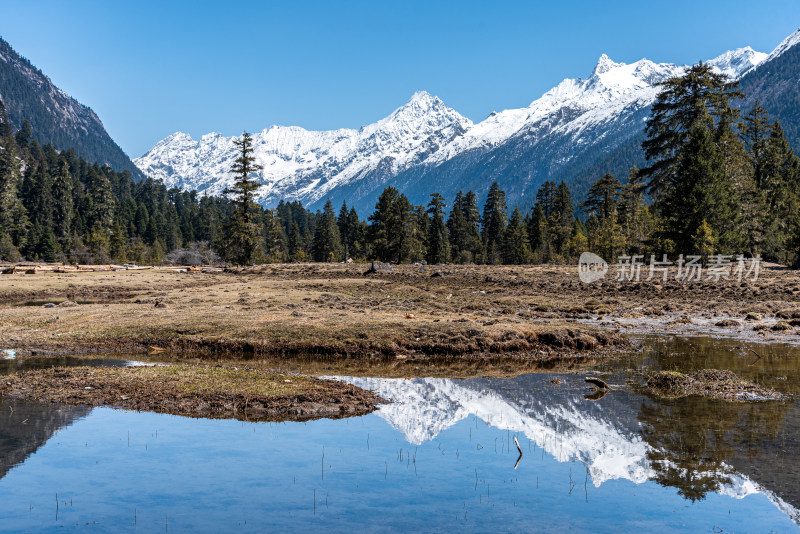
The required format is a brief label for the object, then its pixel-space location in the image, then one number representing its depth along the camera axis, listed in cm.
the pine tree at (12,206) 12838
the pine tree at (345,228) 16250
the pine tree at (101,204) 16312
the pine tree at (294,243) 17866
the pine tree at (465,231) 13425
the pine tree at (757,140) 7669
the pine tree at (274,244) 12776
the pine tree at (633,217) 8206
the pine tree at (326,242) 14998
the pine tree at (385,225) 10331
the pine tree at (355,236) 15962
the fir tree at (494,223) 12900
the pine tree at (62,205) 14908
